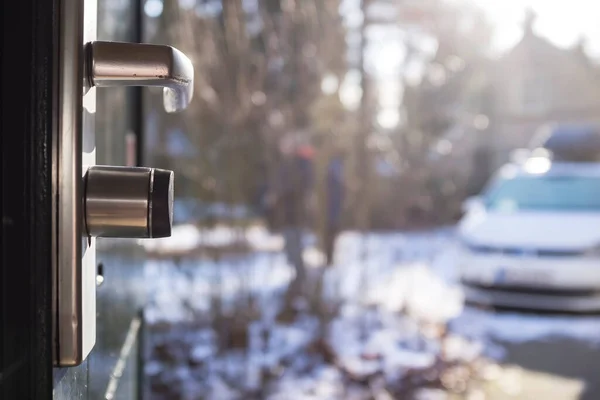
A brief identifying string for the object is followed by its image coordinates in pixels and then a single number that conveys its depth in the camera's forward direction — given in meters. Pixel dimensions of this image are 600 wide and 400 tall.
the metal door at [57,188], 0.55
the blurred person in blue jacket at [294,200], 4.97
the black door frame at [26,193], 0.55
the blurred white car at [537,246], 6.37
